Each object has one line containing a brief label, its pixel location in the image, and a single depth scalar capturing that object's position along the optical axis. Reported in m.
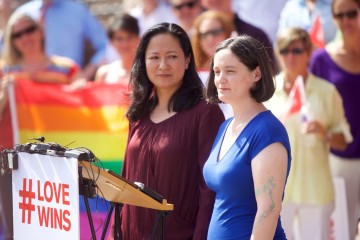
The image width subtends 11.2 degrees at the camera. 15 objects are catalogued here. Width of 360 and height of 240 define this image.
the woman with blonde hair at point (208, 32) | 15.65
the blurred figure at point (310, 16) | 17.22
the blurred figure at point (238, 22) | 16.64
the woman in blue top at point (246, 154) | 8.56
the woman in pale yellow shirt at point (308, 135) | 14.85
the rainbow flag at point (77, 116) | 16.79
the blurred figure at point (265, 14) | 17.96
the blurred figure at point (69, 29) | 20.15
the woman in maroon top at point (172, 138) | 9.92
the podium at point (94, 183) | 8.79
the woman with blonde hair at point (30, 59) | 18.19
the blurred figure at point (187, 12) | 18.04
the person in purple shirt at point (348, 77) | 15.75
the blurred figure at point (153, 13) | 19.34
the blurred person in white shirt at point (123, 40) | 17.66
